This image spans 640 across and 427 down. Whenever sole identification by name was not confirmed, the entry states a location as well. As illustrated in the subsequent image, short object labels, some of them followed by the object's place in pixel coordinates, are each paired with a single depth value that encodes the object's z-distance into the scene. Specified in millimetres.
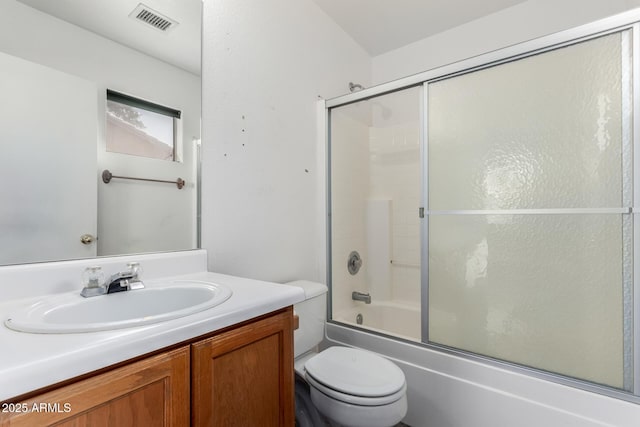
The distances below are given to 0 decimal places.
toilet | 1104
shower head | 2361
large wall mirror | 888
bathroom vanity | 472
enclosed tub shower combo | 1168
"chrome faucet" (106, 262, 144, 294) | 896
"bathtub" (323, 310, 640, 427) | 1180
